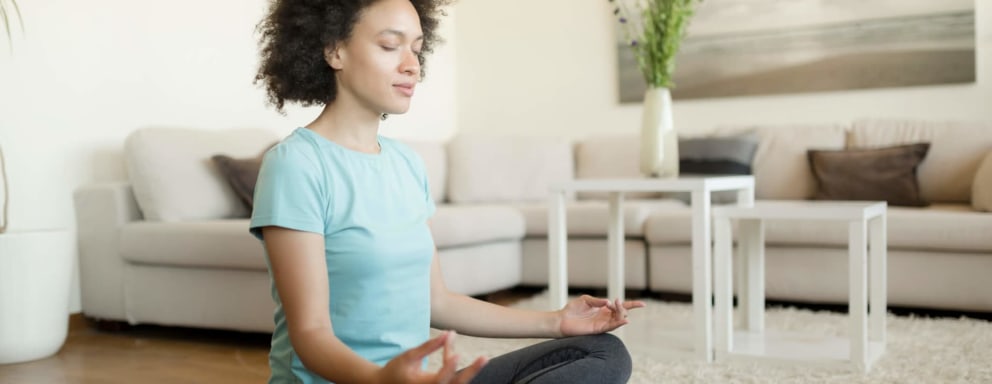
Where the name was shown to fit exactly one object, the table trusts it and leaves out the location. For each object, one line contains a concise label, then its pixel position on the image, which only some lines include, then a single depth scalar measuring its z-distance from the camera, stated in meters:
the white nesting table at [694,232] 2.57
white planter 2.82
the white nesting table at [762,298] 2.38
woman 1.05
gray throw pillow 4.11
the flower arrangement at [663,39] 2.99
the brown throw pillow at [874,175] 3.74
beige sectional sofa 3.19
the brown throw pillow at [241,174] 3.44
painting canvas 4.38
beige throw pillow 3.37
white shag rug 2.37
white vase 2.96
